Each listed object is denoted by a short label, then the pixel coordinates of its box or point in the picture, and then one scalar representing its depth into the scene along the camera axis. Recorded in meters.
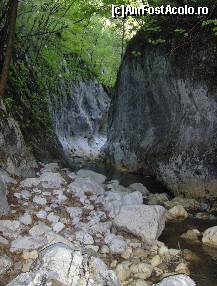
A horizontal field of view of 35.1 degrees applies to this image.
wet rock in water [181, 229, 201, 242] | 7.04
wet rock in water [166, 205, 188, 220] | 8.28
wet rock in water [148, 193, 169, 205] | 9.60
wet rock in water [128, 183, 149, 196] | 10.70
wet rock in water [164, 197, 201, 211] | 9.23
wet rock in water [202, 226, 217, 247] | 6.70
